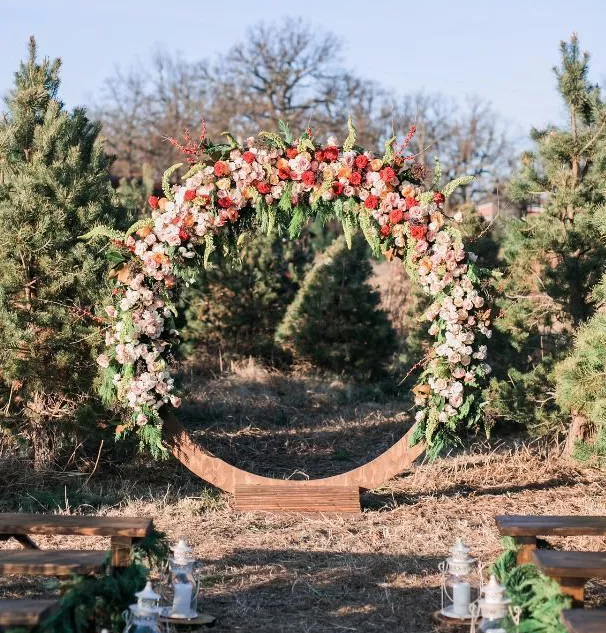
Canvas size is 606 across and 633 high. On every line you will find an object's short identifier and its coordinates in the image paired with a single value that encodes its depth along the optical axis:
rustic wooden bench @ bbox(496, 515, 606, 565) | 4.18
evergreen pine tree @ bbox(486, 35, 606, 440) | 7.37
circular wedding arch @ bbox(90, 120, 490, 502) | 5.96
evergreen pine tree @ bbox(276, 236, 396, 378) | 10.45
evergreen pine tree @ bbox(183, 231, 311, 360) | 11.01
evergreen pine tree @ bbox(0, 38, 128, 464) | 6.34
